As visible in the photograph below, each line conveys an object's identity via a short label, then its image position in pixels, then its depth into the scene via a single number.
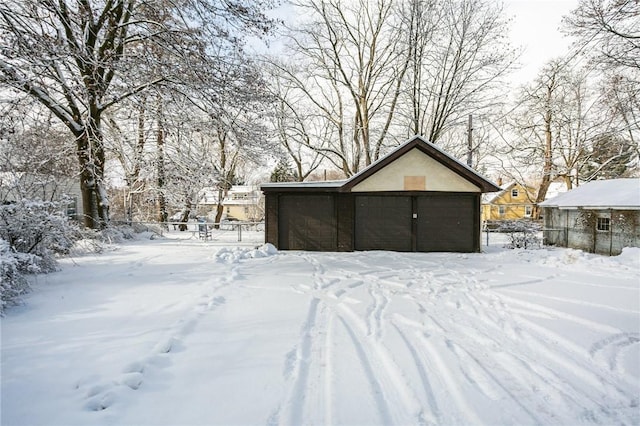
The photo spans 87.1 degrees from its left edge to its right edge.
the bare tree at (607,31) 9.45
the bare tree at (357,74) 19.55
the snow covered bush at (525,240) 13.30
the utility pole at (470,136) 17.82
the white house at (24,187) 7.07
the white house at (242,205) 39.69
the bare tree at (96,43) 5.32
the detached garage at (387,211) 12.39
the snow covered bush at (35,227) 5.79
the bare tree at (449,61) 18.16
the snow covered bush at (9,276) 4.32
